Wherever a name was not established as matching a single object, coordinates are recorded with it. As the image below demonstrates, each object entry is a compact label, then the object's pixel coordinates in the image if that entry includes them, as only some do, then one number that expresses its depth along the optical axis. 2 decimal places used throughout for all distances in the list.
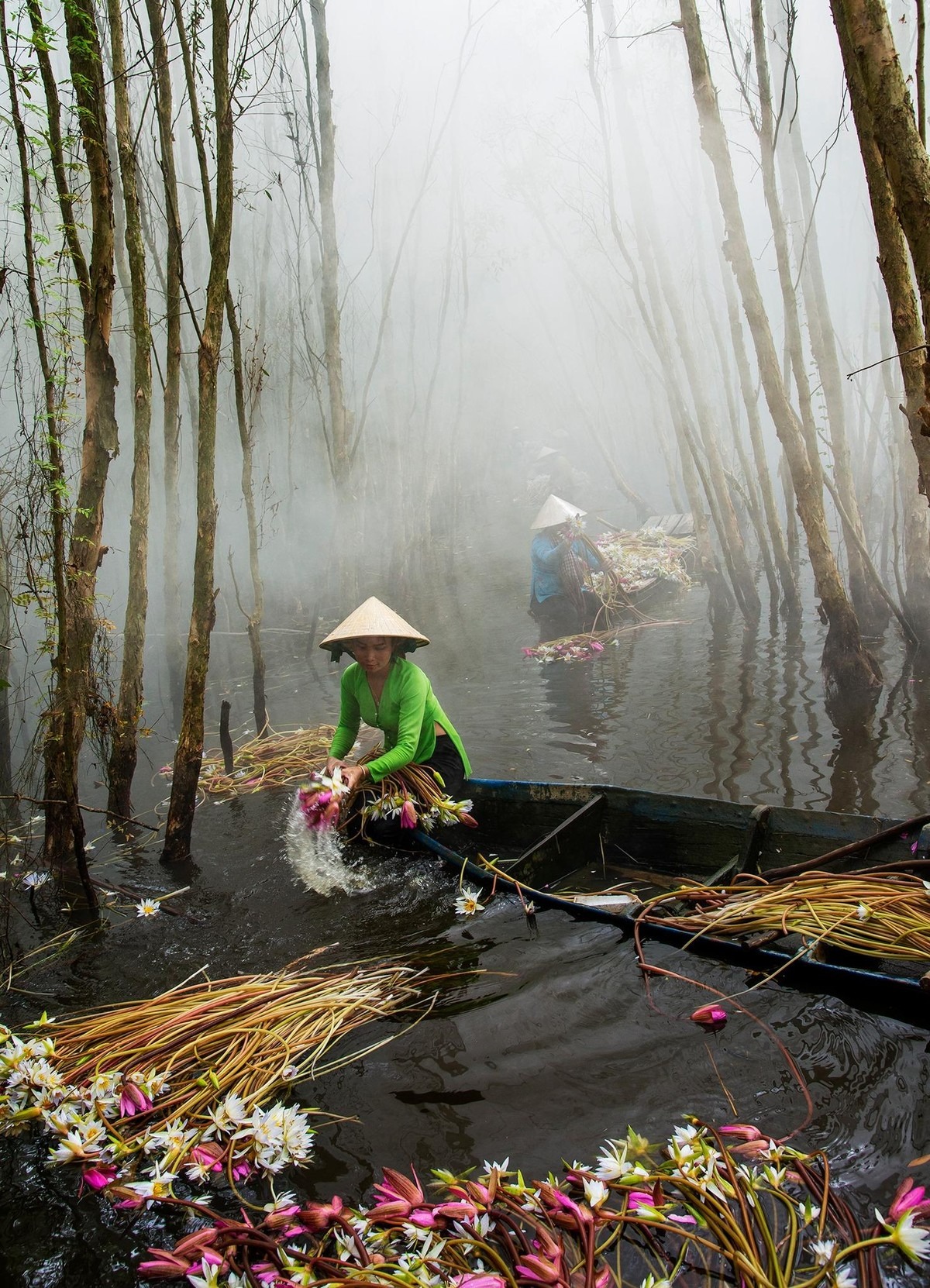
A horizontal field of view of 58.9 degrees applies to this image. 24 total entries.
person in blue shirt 10.79
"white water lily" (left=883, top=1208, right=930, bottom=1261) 1.55
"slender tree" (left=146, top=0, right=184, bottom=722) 5.29
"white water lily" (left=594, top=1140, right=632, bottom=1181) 1.84
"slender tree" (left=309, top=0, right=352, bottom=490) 10.22
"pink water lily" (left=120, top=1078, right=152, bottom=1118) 2.46
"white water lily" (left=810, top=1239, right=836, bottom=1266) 1.65
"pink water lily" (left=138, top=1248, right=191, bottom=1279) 1.76
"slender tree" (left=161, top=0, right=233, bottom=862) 4.44
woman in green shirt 4.23
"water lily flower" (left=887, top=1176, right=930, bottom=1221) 1.66
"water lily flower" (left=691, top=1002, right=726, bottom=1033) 2.74
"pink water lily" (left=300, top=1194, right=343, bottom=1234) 1.92
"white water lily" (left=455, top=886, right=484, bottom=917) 3.79
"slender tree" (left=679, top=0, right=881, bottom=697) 6.65
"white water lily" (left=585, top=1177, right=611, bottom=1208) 1.78
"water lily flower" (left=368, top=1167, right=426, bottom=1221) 1.87
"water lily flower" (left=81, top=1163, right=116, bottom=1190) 2.23
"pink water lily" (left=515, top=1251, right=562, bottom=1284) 1.59
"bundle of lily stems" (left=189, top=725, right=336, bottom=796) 6.77
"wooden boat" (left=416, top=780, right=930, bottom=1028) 2.76
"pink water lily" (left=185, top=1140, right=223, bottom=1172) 2.22
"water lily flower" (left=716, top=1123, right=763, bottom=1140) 2.08
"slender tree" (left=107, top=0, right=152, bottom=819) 5.14
